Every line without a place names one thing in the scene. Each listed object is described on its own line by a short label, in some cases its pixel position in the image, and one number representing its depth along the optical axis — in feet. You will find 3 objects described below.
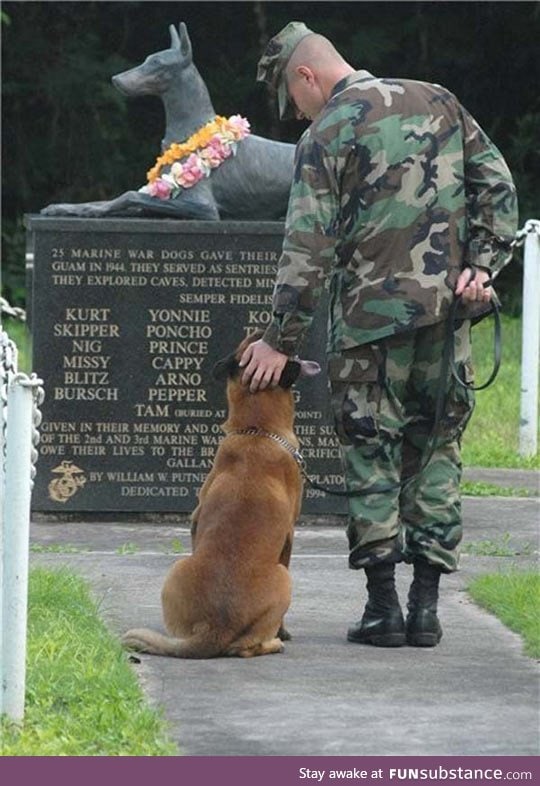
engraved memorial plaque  51.93
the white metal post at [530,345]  64.80
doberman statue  52.49
